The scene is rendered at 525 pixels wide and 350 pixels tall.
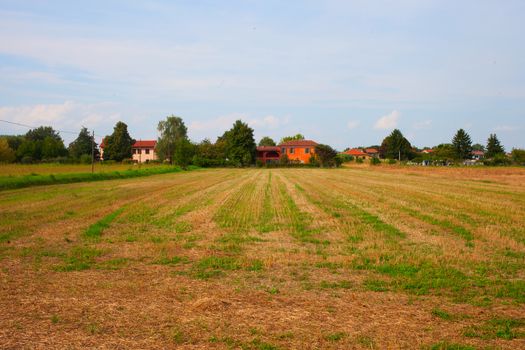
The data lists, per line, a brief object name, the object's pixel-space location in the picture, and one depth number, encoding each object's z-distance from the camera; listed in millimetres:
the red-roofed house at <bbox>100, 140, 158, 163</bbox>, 134675
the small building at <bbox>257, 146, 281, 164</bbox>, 120062
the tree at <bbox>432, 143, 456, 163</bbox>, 108875
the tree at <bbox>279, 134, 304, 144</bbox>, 169288
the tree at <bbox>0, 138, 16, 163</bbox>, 78000
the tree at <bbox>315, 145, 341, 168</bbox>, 99250
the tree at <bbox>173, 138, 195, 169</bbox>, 79375
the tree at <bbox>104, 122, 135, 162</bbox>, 117312
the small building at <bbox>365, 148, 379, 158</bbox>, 181200
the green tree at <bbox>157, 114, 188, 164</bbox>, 119500
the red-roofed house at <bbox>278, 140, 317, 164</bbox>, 117000
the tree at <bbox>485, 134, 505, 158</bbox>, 113312
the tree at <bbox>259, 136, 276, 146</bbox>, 191775
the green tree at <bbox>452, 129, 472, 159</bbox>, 117875
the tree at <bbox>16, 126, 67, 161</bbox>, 97512
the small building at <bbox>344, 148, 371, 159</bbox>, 155400
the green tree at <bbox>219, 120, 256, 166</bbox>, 104062
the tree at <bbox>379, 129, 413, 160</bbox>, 137000
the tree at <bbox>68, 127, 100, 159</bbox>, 115112
